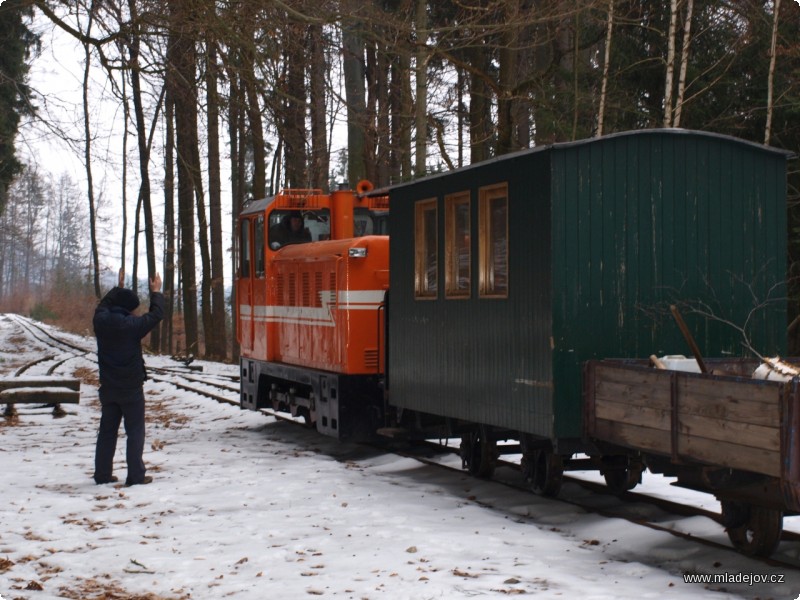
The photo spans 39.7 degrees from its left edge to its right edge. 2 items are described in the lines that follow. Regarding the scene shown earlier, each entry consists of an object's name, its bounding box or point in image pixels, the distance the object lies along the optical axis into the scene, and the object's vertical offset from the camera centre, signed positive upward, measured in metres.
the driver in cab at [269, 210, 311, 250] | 14.13 +1.14
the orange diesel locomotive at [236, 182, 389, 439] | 11.98 +0.18
